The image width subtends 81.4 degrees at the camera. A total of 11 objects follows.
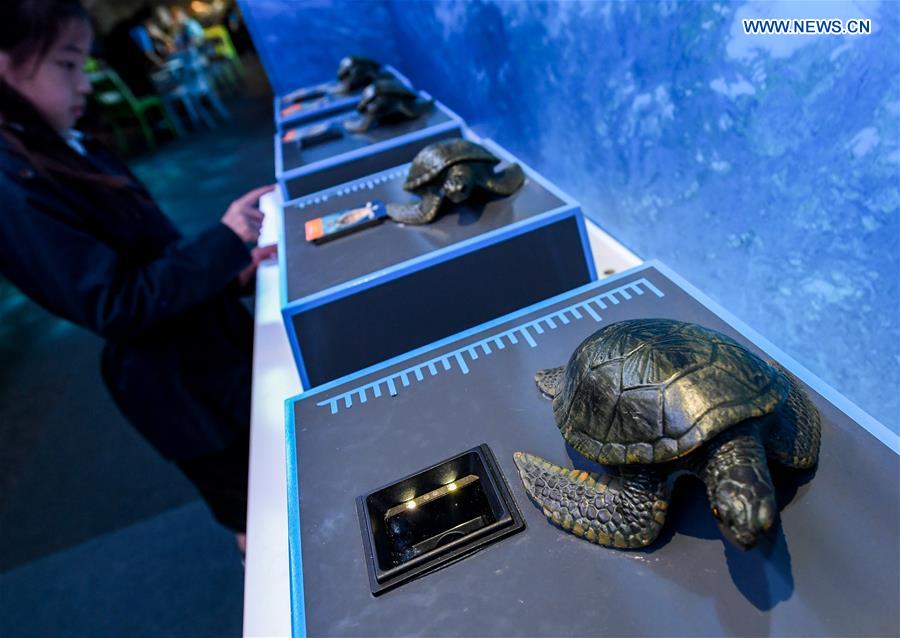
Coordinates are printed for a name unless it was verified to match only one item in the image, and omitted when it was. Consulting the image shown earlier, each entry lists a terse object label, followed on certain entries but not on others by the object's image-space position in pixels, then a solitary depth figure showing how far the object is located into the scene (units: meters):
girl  0.82
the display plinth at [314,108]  2.03
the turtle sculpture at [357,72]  2.14
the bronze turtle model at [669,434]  0.44
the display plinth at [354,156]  1.48
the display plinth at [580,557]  0.42
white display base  0.71
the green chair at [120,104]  5.11
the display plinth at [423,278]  0.90
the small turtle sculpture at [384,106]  1.67
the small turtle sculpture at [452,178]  1.03
